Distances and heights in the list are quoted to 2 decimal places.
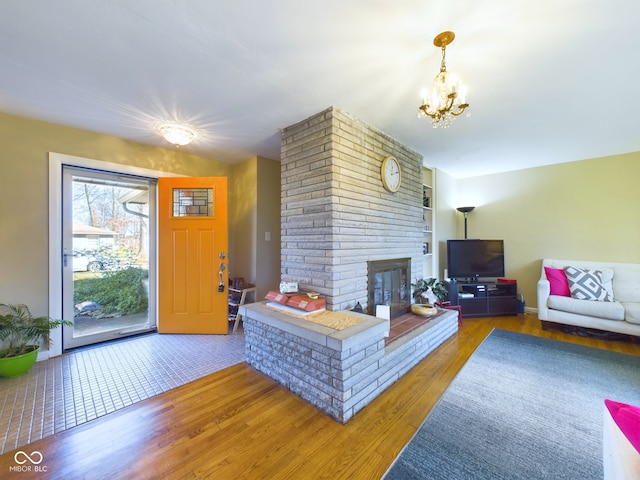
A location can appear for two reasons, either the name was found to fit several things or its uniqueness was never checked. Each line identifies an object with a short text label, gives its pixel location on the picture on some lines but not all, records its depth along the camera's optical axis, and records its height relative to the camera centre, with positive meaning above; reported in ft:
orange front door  10.36 -0.56
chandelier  4.73 +2.87
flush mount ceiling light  8.32 +3.66
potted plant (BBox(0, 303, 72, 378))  6.89 -2.82
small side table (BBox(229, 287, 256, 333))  10.75 -2.55
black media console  12.61 -3.01
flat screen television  13.55 -0.99
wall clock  9.10 +2.51
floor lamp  14.75 +1.74
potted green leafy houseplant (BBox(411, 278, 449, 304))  10.74 -2.12
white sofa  9.35 -2.62
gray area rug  4.32 -3.88
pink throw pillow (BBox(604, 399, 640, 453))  2.44 -1.88
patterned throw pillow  10.41 -1.94
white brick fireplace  7.36 +1.14
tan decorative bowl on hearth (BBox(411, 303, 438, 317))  9.75 -2.74
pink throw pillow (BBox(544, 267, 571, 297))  11.29 -1.93
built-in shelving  13.57 +1.02
